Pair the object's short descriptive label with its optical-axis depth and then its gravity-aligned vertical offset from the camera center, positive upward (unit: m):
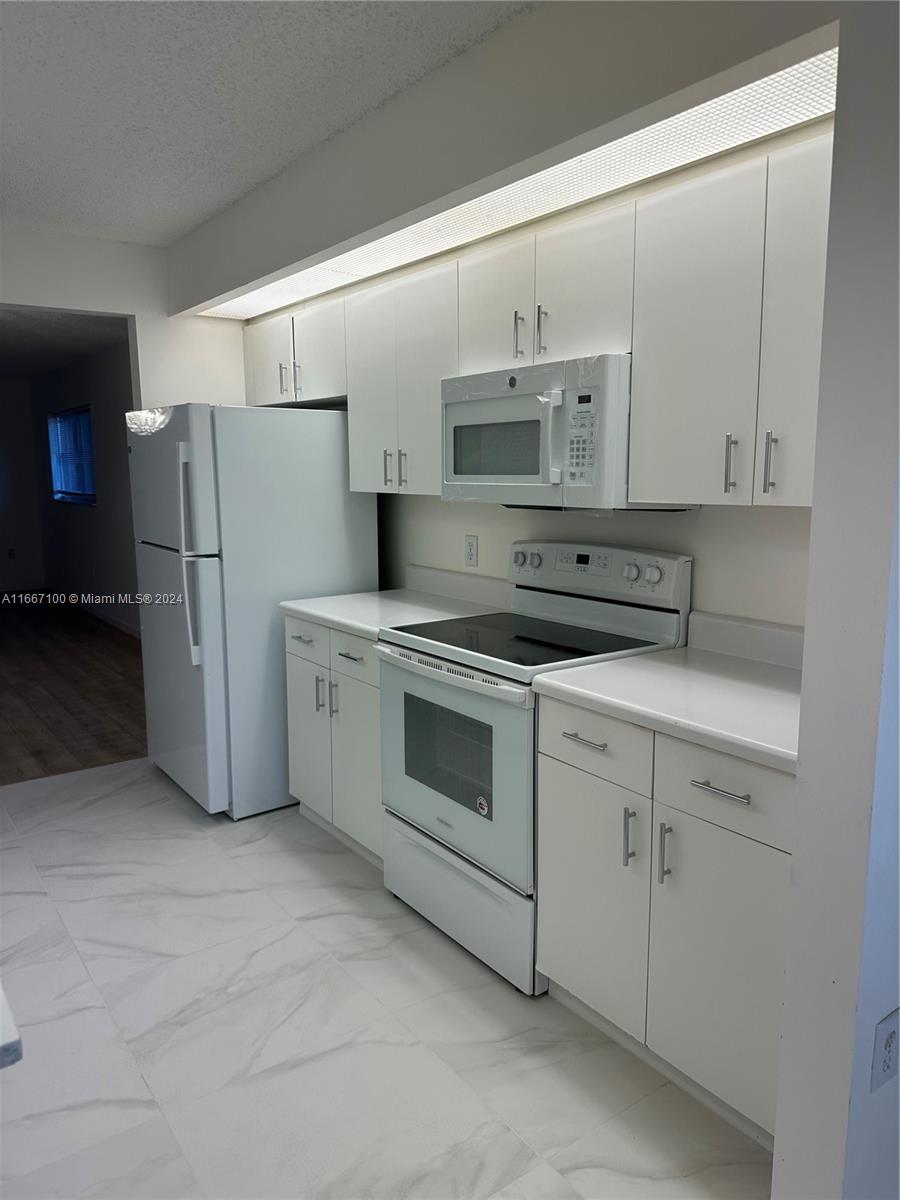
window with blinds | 7.82 +0.22
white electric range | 2.28 -0.69
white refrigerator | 3.32 -0.32
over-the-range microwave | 2.27 +0.12
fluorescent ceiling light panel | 1.67 +0.74
